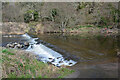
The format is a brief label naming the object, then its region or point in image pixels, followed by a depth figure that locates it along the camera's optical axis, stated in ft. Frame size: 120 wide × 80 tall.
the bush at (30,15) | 117.84
